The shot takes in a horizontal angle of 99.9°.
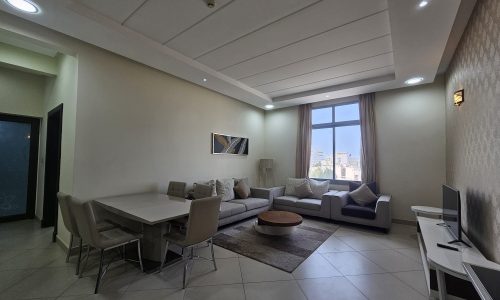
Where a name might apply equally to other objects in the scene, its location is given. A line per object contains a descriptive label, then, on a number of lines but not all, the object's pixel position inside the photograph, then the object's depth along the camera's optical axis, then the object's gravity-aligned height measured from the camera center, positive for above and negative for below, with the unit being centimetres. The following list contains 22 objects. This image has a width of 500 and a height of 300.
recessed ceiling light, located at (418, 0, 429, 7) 198 +148
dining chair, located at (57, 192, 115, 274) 240 -81
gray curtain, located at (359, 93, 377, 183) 470 +44
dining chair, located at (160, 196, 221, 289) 226 -78
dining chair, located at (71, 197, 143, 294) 212 -83
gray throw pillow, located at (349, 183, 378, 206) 431 -77
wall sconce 270 +83
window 509 +38
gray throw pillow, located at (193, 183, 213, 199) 330 -57
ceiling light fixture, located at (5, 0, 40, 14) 208 +150
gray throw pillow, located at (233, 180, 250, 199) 482 -78
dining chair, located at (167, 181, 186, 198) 354 -58
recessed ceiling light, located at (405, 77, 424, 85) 385 +149
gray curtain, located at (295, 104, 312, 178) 568 +39
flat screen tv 208 -57
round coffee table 340 -108
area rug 285 -138
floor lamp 625 -58
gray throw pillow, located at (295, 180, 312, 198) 505 -79
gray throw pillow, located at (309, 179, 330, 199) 501 -73
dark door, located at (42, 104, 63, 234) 388 -31
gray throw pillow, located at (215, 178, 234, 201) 448 -70
